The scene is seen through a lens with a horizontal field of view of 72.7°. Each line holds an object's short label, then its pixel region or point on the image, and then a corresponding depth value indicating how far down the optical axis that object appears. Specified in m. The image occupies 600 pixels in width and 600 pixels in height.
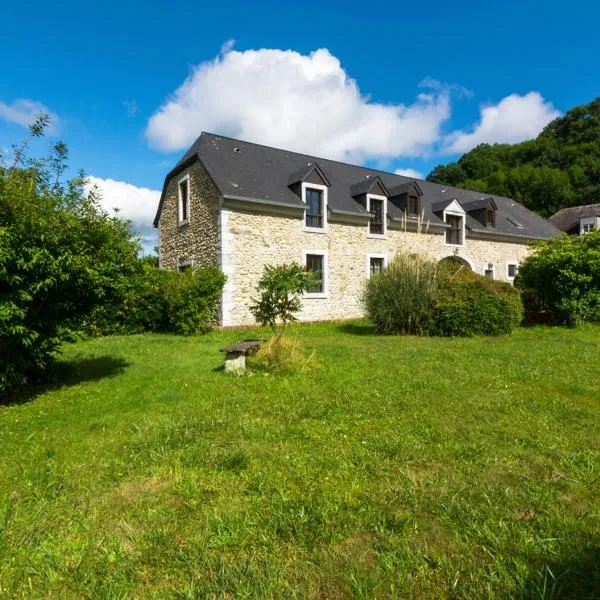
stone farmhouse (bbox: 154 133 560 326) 13.32
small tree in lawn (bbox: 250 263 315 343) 6.59
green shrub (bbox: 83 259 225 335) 11.31
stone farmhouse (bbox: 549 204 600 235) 27.66
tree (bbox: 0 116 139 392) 4.50
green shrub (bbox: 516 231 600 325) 11.21
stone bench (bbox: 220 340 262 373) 6.01
